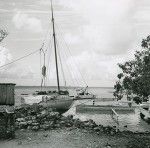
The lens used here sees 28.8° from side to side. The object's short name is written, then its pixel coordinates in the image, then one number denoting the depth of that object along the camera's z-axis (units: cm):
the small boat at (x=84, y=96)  8169
